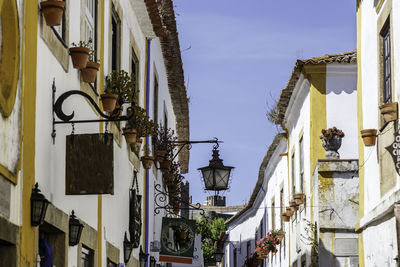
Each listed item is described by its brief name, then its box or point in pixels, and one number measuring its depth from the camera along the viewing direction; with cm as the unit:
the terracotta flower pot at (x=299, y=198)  2085
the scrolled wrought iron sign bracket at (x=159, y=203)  1940
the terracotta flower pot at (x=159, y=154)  1746
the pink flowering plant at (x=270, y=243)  2675
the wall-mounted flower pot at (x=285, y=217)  2382
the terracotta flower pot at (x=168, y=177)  1995
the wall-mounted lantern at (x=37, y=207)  719
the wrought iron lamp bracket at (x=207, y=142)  1571
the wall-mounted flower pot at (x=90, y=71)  952
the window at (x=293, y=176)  2374
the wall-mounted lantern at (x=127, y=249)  1341
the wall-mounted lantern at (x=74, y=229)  892
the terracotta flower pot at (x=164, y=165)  1842
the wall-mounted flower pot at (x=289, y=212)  2315
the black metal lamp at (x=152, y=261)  1728
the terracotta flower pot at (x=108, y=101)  1049
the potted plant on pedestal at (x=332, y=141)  1814
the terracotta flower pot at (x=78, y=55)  894
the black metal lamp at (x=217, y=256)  3572
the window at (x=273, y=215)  2979
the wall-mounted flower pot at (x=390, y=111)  1085
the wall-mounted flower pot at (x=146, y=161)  1549
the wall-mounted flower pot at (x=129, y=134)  1305
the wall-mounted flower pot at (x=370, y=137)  1242
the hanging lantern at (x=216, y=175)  1642
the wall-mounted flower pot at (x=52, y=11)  779
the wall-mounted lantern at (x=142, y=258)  1530
